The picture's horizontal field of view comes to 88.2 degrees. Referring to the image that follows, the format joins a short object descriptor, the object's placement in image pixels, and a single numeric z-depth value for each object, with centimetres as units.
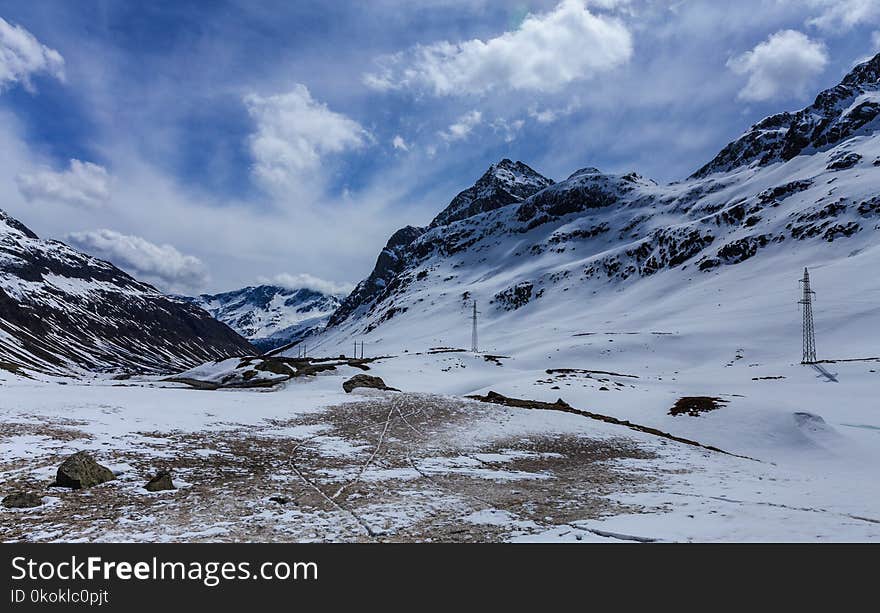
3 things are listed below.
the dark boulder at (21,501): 861
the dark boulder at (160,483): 1032
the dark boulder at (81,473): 993
